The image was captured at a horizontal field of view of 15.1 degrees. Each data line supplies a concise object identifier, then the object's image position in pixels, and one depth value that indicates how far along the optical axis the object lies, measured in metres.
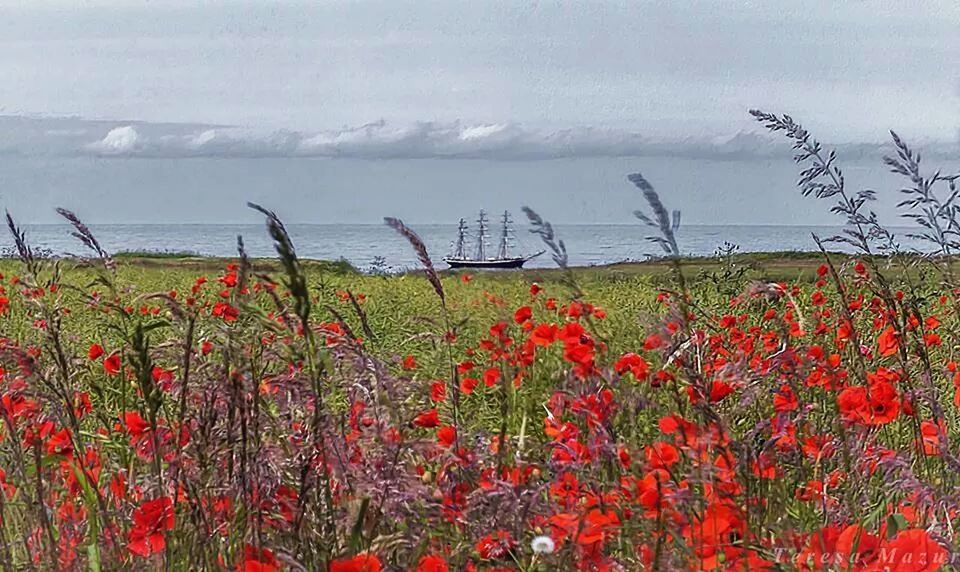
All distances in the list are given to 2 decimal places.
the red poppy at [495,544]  5.95
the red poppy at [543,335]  8.12
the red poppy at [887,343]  7.71
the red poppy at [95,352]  9.22
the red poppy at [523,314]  10.55
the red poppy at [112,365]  7.39
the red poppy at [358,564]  5.63
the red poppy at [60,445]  6.75
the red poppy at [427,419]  6.43
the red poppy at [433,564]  5.86
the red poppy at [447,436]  6.65
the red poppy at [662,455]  6.18
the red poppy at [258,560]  5.78
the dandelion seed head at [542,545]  5.75
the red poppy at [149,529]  6.13
